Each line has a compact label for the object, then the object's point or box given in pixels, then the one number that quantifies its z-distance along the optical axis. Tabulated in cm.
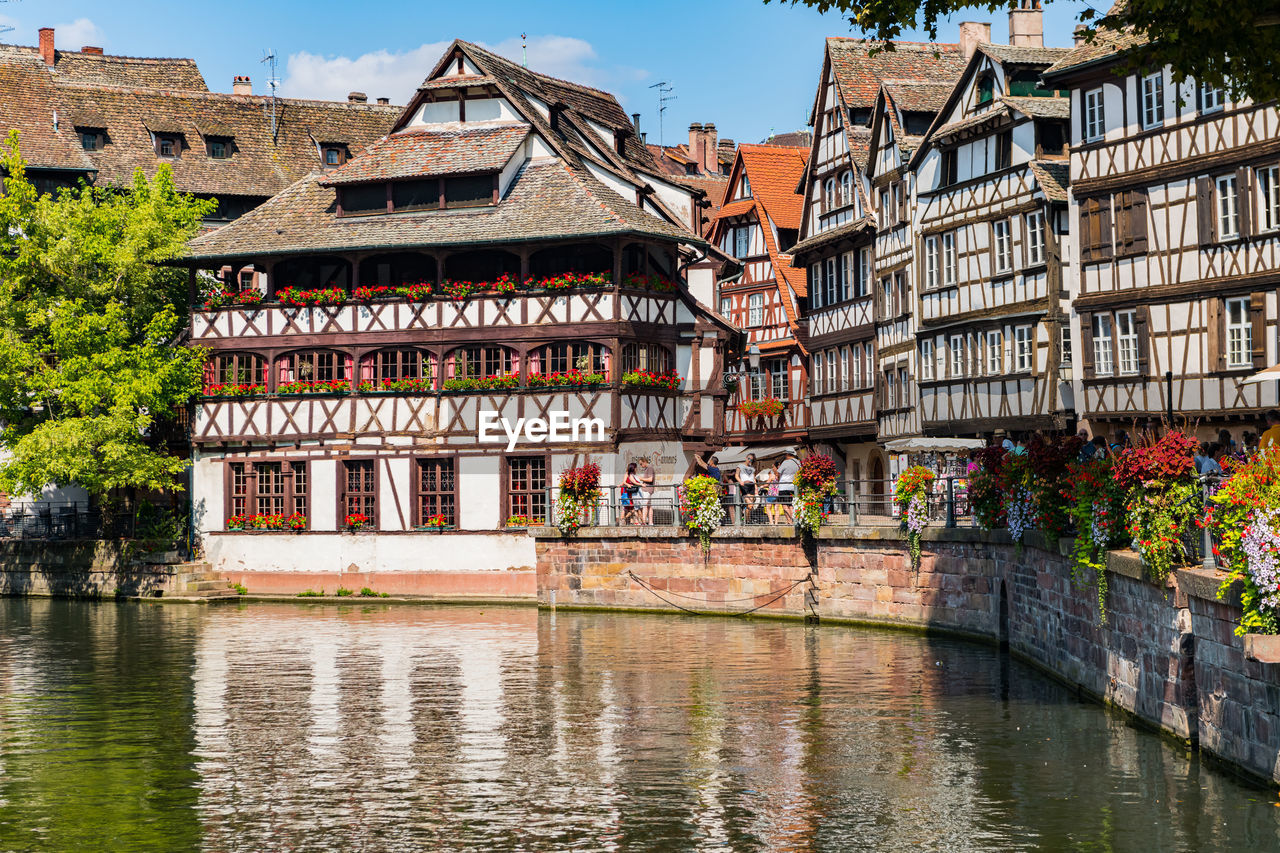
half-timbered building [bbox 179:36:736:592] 4441
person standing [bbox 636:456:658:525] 4094
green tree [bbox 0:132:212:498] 4662
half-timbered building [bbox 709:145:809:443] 5900
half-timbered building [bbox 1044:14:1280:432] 3491
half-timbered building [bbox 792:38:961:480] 5191
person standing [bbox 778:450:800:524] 4016
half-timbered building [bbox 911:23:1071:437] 4138
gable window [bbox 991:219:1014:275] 4300
